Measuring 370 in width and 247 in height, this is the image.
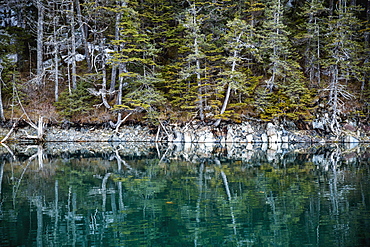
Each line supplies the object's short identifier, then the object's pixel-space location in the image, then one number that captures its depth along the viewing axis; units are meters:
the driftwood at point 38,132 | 25.17
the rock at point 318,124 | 26.70
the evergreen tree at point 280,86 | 26.00
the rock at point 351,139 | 26.48
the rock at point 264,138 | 26.83
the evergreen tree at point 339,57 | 25.48
